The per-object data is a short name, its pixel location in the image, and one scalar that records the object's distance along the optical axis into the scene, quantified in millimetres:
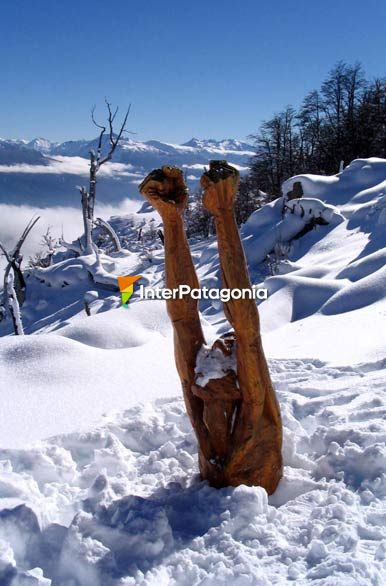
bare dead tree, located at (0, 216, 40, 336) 10719
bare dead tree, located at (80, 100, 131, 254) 15867
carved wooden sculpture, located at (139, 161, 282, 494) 2842
